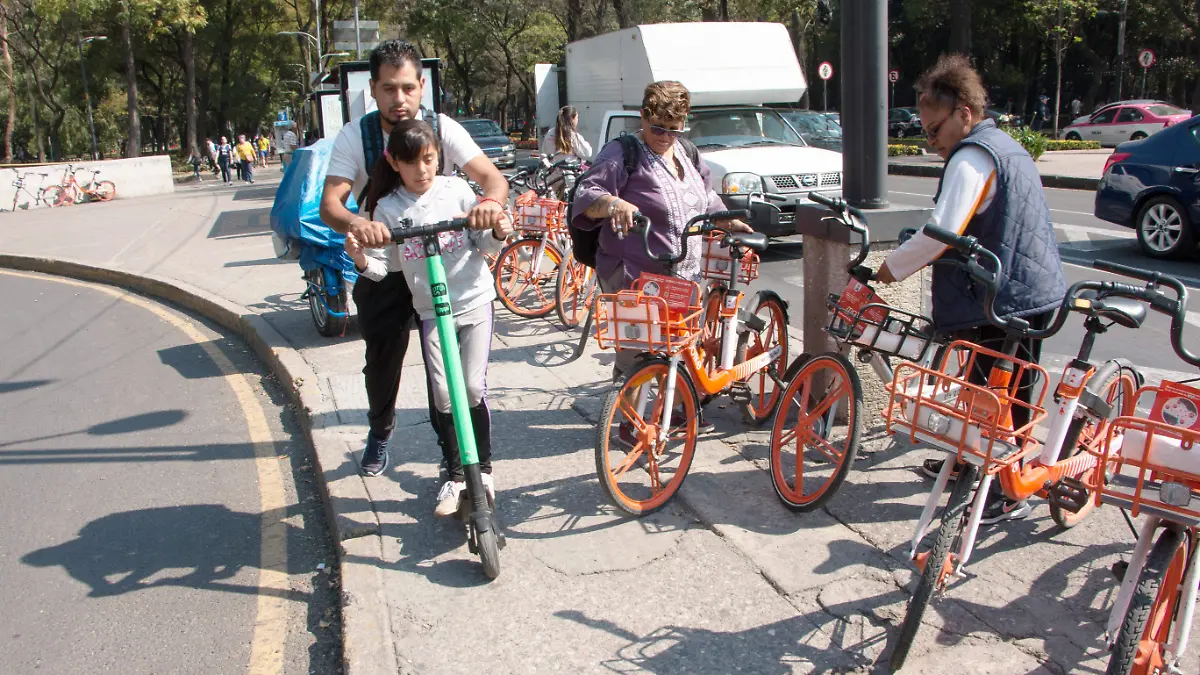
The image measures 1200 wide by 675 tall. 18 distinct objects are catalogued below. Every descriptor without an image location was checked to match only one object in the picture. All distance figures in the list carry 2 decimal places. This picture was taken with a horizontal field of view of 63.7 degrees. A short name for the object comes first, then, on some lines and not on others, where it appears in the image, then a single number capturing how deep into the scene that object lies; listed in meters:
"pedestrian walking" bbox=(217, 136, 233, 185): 34.00
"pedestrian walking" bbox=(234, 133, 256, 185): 32.44
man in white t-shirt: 3.83
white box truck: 11.19
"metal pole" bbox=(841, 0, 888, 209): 4.74
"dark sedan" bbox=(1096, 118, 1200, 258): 9.98
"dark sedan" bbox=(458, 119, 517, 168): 27.66
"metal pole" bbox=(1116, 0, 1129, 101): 32.31
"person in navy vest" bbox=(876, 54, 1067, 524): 3.50
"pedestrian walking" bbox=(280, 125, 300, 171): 28.40
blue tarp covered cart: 7.35
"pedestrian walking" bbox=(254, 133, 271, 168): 48.29
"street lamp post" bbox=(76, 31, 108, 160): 42.19
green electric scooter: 3.53
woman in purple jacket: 4.29
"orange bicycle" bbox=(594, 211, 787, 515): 3.90
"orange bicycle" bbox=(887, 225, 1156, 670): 2.82
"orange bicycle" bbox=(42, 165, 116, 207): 23.44
